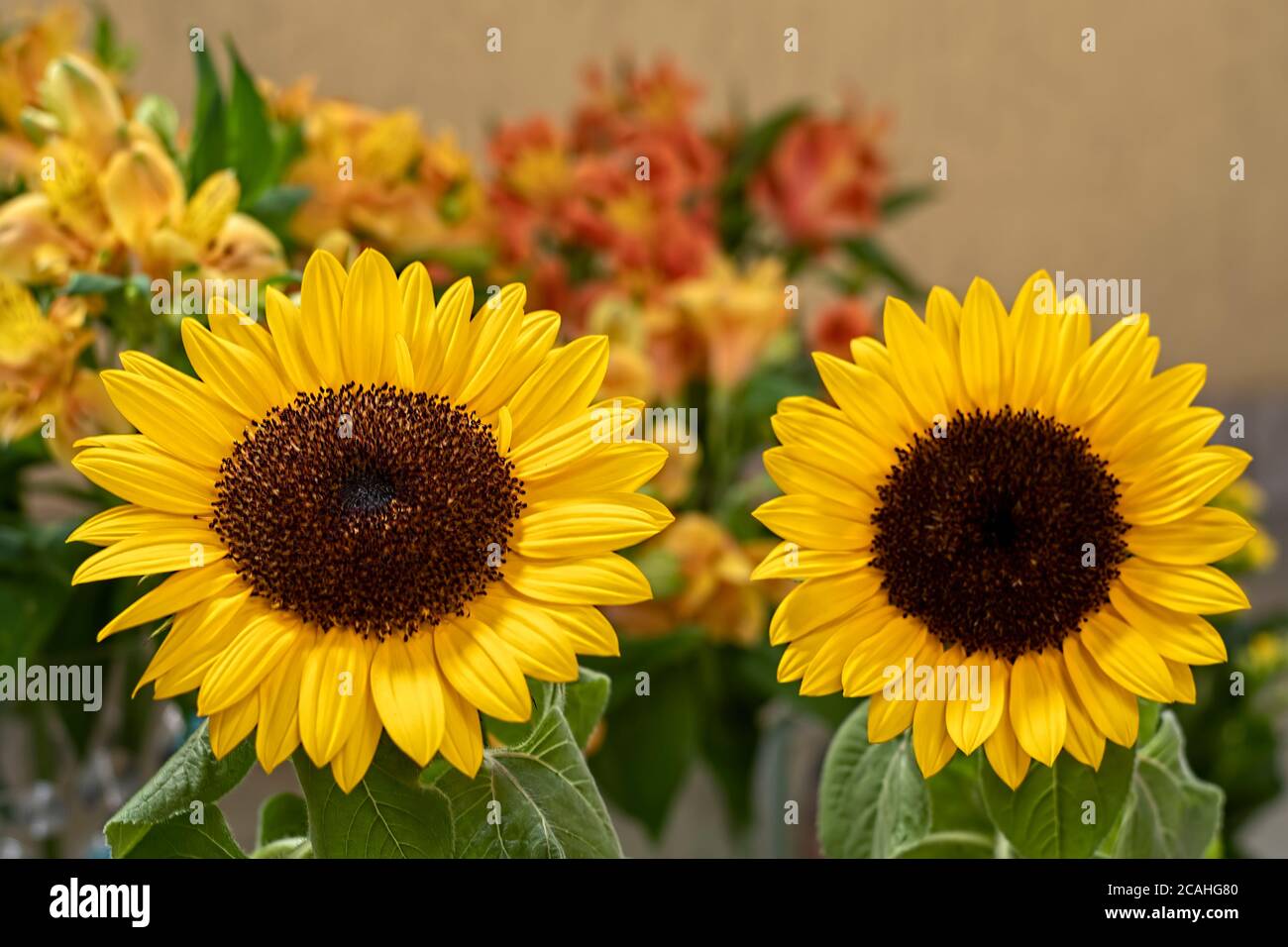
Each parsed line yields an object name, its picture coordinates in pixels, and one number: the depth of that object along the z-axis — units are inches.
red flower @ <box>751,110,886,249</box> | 21.6
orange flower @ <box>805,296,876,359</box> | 18.7
